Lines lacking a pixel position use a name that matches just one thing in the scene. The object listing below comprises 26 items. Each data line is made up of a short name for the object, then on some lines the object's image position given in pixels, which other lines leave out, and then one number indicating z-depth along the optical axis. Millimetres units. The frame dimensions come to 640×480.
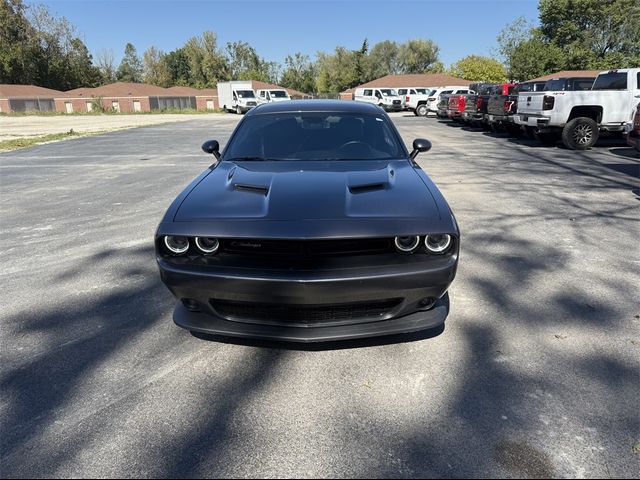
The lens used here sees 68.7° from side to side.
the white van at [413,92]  38281
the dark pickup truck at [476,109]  19734
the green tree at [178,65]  109312
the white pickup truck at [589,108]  12289
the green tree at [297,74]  117875
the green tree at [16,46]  75750
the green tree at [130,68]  107625
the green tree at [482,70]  79500
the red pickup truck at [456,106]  21969
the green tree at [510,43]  71062
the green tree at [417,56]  105812
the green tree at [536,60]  62125
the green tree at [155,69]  99750
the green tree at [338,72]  93562
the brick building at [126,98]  73625
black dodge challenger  2590
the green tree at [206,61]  93019
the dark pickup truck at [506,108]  16252
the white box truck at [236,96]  44500
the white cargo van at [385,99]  40375
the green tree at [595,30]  60094
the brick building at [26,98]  67938
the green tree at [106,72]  96688
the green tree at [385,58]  105562
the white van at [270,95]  44822
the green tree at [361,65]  92125
